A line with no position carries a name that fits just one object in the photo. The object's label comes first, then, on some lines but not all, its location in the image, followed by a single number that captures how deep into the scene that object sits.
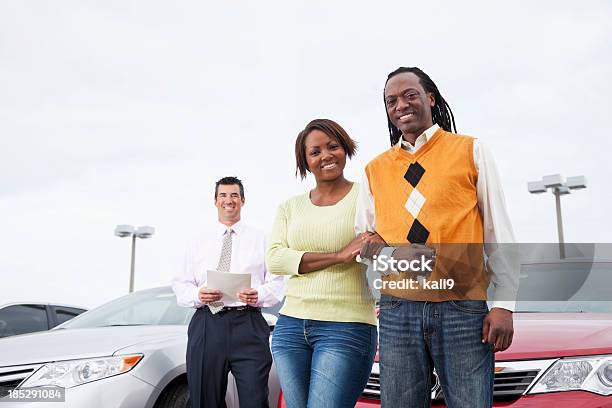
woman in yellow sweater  3.08
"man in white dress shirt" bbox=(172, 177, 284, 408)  4.35
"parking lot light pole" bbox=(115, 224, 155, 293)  25.30
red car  3.23
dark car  8.95
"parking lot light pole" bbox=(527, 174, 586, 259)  20.11
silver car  4.55
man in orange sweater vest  2.43
